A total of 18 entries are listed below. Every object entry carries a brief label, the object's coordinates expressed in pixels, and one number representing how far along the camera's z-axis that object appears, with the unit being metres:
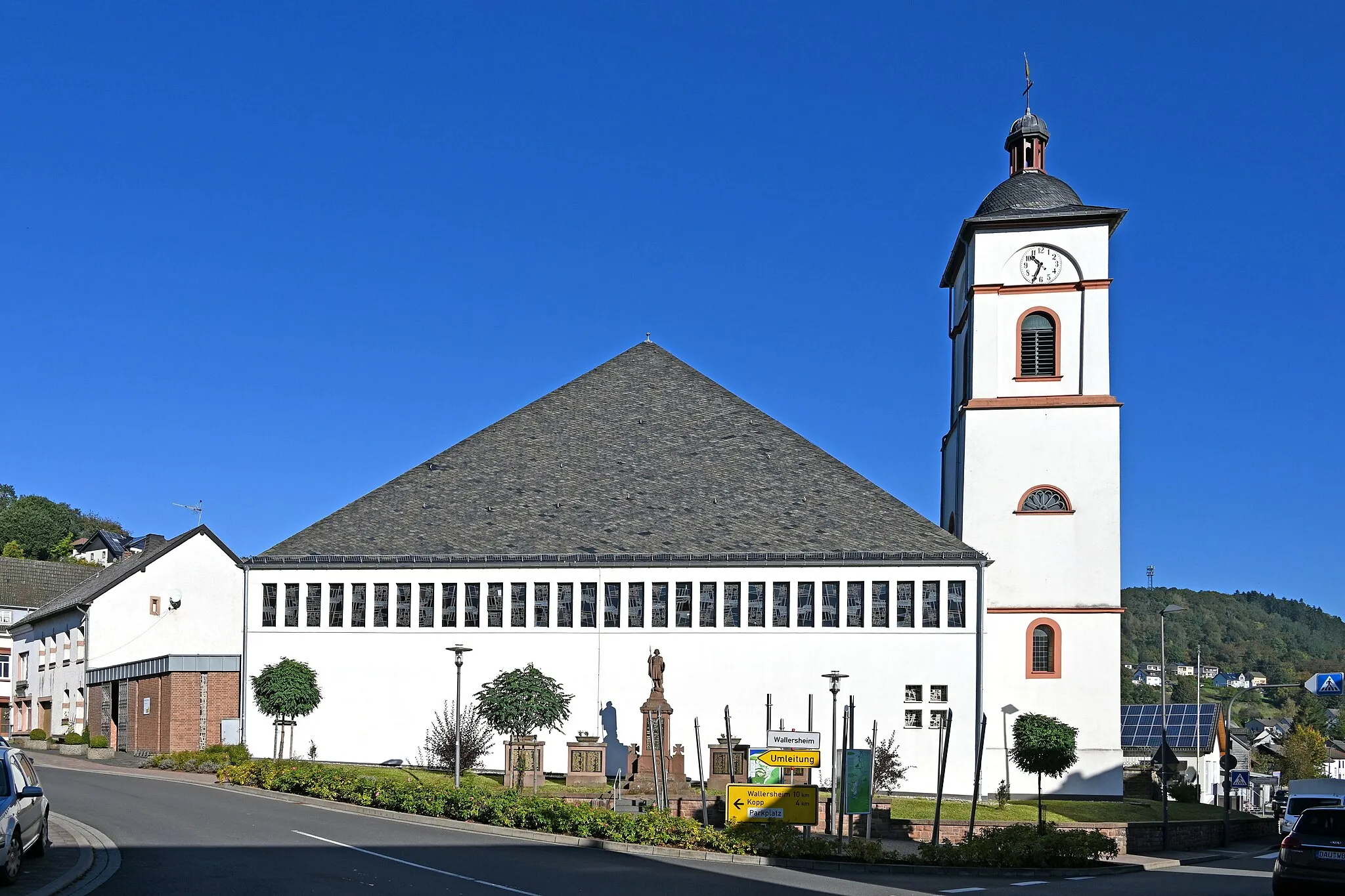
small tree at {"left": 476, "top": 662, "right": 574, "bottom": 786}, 41.03
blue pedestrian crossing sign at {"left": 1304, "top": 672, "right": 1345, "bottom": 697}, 35.84
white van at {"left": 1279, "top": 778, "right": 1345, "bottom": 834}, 39.47
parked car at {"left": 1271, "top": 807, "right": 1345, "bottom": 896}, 19.66
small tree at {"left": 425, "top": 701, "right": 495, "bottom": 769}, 43.72
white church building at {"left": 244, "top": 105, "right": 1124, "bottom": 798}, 44.62
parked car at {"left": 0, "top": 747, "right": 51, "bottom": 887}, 17.02
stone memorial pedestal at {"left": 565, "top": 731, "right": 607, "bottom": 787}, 37.84
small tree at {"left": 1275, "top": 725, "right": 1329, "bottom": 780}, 101.56
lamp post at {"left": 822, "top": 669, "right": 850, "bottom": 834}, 30.68
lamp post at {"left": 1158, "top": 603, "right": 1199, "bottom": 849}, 42.26
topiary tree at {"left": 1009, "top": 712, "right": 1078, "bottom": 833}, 41.66
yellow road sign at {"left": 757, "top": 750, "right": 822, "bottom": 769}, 27.84
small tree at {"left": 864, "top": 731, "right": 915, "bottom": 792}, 41.94
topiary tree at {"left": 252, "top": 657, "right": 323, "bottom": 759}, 44.75
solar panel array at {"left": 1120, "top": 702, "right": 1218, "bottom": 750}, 86.94
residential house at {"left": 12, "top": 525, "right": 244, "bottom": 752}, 51.22
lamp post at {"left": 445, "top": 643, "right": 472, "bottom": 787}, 33.66
